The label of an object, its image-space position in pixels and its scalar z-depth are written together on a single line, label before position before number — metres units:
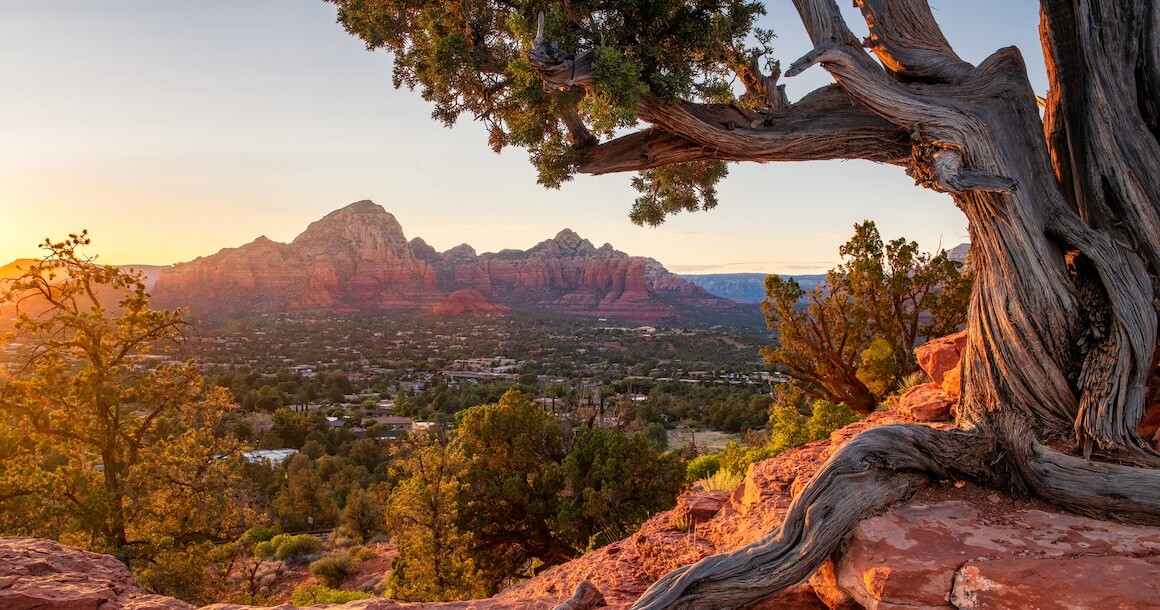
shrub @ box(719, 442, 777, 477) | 8.57
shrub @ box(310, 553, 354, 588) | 16.06
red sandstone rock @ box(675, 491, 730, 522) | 5.38
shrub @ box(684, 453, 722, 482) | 11.11
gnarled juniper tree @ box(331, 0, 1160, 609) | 3.82
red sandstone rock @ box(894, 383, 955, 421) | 5.41
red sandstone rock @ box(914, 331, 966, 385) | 6.48
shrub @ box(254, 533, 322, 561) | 18.73
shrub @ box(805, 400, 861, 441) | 10.10
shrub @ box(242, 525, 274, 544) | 20.55
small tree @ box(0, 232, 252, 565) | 7.54
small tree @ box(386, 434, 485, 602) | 9.10
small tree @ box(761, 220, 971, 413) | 10.45
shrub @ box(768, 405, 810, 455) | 10.07
